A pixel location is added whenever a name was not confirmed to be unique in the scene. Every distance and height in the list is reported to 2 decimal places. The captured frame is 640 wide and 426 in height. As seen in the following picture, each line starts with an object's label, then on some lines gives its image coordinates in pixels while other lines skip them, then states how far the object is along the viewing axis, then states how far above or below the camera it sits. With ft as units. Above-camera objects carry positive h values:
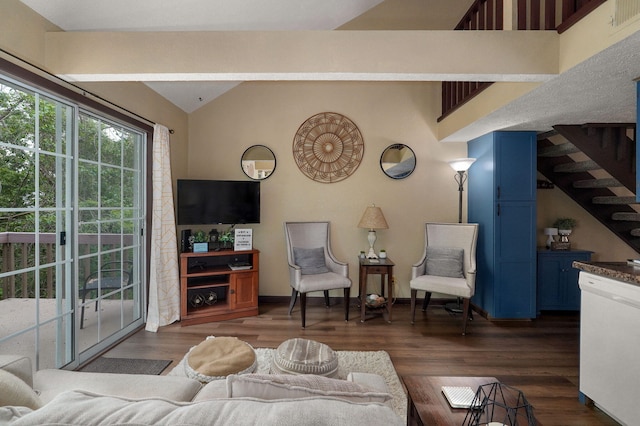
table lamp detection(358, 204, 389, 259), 12.04 -0.39
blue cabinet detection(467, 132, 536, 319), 11.28 -0.49
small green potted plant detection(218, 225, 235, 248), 12.16 -1.09
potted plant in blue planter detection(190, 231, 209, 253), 11.30 -1.15
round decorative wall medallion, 13.34 +2.83
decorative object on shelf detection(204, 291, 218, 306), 11.82 -3.36
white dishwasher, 5.59 -2.60
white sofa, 2.15 -1.48
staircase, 9.89 +1.61
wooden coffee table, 3.99 -2.67
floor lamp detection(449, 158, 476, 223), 11.97 +1.70
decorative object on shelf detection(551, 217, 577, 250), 12.16 -0.75
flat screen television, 11.56 +0.37
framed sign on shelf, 11.87 -1.10
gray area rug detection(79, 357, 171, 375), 7.84 -4.07
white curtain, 10.49 -1.27
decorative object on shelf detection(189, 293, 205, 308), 11.58 -3.36
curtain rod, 6.19 +3.05
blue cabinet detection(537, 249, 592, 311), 11.87 -2.60
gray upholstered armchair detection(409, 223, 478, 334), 10.73 -1.95
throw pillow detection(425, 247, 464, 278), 11.69 -1.91
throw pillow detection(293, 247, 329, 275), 12.14 -1.93
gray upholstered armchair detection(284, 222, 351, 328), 11.14 -2.04
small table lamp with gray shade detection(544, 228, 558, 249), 12.27 -0.84
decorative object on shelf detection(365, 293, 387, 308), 12.11 -3.52
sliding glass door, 6.39 -0.43
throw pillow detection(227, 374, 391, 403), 2.74 -1.64
